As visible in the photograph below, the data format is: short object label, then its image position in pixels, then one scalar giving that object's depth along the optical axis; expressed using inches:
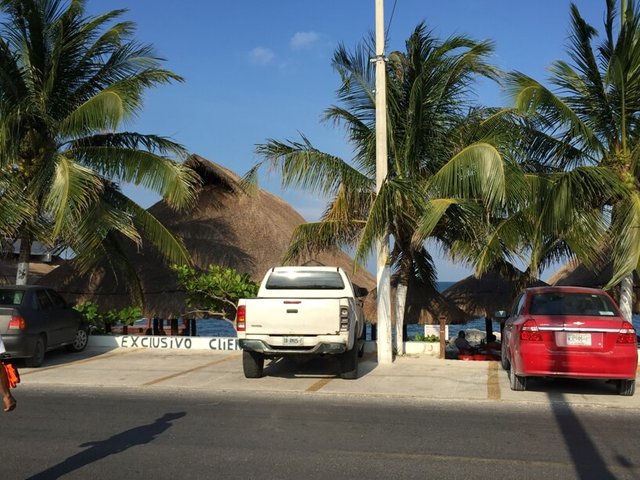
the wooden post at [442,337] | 555.8
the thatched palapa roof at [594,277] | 662.5
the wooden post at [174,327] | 782.1
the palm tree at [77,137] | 588.1
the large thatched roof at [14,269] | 814.5
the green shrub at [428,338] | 634.8
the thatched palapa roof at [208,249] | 713.0
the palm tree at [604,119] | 501.0
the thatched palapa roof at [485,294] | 690.2
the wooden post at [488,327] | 738.3
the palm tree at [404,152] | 551.5
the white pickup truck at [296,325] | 421.1
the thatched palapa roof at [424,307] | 679.1
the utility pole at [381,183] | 505.7
